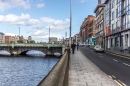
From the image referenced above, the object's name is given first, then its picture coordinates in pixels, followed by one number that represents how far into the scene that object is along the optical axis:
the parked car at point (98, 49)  30.21
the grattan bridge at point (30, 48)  51.86
